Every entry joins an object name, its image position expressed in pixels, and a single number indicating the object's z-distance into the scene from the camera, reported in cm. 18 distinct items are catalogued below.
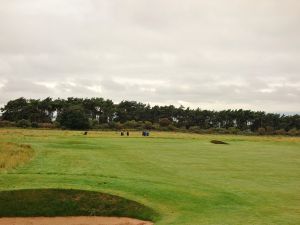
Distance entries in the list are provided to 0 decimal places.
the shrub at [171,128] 10247
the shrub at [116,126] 9679
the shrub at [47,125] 8946
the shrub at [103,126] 9454
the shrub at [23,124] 9001
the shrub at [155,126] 10218
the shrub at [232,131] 10076
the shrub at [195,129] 9858
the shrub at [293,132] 10644
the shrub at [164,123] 11482
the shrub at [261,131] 10539
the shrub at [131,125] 10250
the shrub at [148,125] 10200
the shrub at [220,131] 10079
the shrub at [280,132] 11001
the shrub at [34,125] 9026
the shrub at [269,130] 11032
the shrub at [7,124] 9081
